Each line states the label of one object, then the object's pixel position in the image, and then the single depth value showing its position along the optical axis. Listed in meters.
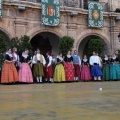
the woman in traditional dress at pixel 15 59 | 11.61
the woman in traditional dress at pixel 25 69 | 11.66
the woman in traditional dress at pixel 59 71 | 12.59
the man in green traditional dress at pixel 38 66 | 12.33
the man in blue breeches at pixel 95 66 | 13.82
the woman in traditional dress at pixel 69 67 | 12.87
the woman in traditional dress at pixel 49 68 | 12.87
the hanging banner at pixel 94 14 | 17.86
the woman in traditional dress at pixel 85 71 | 13.84
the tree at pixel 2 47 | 12.31
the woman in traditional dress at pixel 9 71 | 11.13
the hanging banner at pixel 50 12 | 16.19
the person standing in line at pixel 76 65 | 13.41
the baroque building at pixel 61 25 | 15.57
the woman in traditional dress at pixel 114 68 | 14.51
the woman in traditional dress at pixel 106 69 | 14.51
